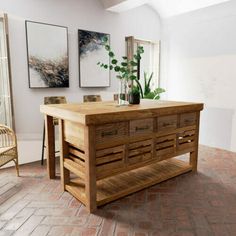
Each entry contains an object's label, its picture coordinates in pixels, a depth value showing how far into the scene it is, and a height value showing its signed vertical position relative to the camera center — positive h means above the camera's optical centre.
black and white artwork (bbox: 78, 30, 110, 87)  3.99 +0.55
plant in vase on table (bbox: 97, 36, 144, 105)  2.65 +0.06
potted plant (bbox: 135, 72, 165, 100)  4.67 -0.10
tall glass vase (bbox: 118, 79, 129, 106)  2.75 -0.07
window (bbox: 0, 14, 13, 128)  3.21 +0.08
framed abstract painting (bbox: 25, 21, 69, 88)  3.44 +0.52
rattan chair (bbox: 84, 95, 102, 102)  3.88 -0.18
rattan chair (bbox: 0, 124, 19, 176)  2.64 -0.78
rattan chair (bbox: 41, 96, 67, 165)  3.43 -0.20
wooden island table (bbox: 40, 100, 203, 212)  2.13 -0.60
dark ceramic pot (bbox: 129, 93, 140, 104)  2.79 -0.12
